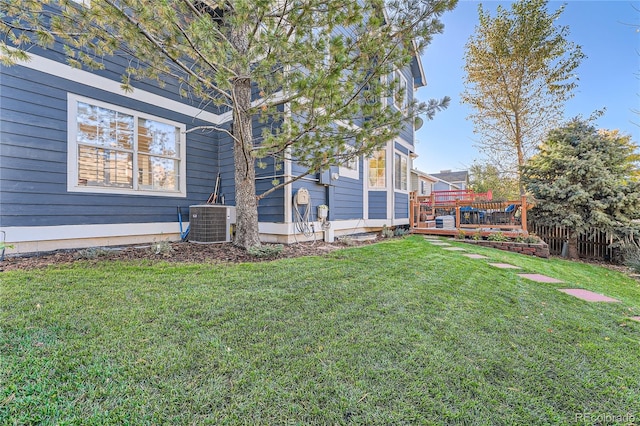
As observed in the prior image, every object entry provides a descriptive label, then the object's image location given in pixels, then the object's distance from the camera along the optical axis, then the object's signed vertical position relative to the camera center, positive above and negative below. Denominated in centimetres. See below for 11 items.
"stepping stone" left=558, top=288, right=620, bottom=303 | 330 -108
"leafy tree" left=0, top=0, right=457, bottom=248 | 296 +207
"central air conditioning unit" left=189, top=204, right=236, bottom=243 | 546 -21
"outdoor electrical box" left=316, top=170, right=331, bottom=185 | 633 +87
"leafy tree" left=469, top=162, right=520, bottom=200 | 1398 +181
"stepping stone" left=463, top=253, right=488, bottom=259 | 524 -87
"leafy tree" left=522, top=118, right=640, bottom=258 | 732 +91
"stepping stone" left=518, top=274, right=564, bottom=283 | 398 -101
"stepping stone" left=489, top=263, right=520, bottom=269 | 462 -94
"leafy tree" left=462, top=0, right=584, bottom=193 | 1179 +658
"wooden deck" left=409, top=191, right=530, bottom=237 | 780 -17
